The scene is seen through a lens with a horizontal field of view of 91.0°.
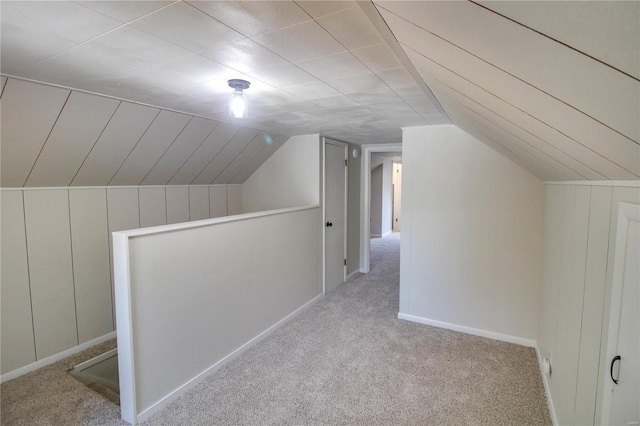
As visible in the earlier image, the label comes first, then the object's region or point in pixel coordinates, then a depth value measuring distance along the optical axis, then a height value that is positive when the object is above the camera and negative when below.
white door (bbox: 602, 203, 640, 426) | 1.00 -0.49
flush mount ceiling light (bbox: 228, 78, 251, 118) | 1.88 +0.52
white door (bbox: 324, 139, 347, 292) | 4.09 -0.38
